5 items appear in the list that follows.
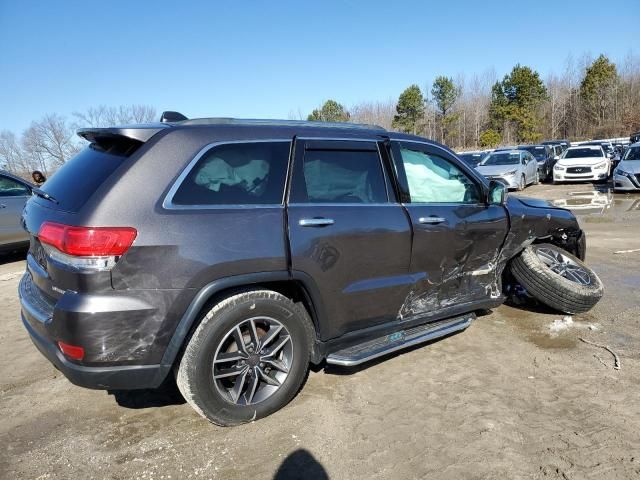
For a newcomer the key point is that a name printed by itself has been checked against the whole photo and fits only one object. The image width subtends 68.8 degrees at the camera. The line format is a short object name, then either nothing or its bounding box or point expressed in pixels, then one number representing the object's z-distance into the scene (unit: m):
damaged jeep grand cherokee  2.56
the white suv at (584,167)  19.02
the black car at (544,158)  21.54
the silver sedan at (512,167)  17.66
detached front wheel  4.46
